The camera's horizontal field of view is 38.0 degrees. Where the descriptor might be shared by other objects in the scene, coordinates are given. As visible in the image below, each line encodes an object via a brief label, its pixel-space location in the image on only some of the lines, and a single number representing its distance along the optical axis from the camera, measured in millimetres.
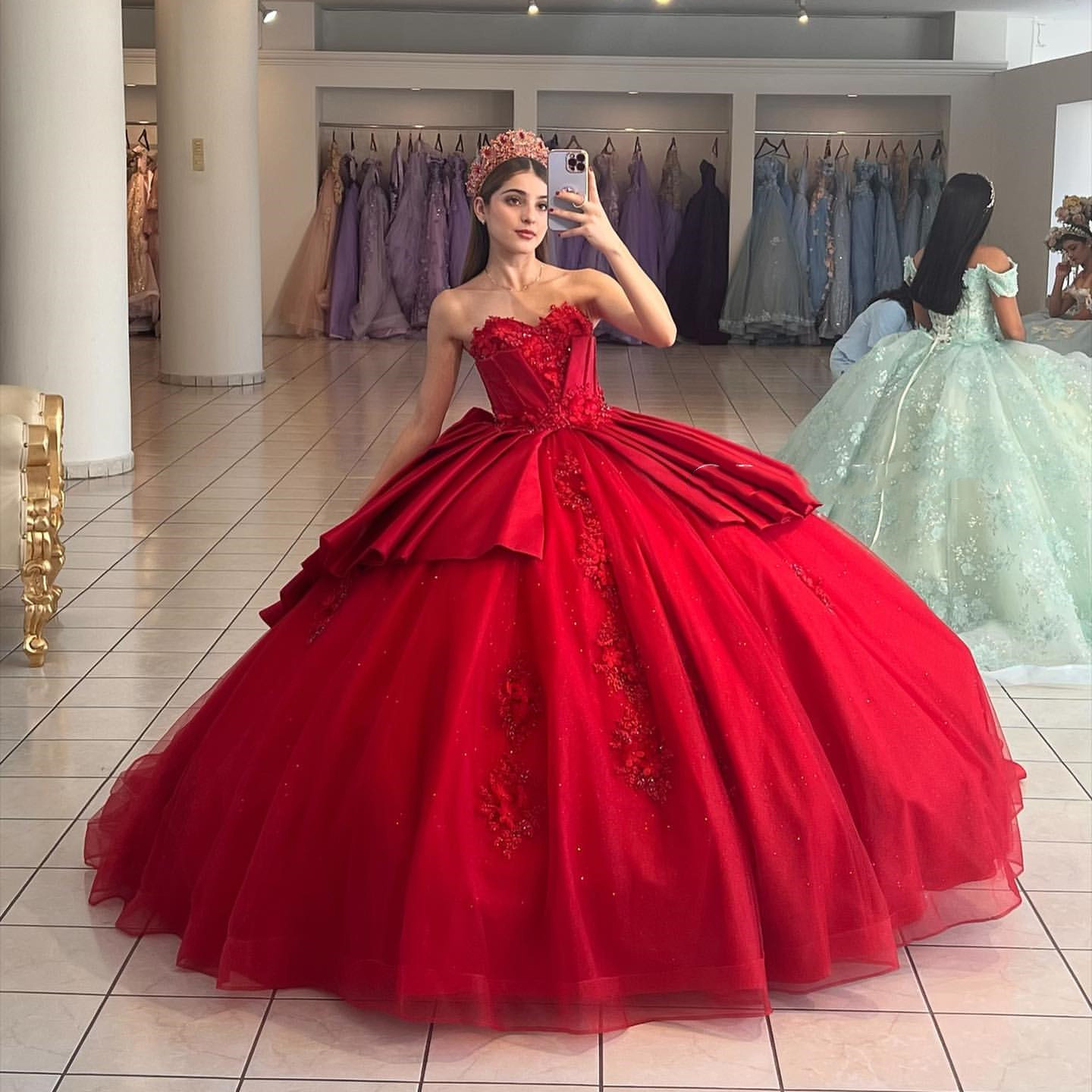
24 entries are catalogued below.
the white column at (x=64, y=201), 6609
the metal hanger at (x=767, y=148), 13438
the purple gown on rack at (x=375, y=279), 12969
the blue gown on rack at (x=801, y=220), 12797
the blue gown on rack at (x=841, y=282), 12625
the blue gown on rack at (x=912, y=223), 12859
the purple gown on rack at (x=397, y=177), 13219
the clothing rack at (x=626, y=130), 13500
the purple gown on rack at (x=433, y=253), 13008
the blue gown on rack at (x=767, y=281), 12586
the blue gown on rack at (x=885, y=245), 12766
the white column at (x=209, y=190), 9500
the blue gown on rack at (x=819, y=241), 12836
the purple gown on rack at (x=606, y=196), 13102
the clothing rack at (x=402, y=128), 13625
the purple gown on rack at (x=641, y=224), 13047
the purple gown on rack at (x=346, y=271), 13000
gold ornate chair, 4457
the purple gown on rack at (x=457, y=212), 13109
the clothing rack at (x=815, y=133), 13367
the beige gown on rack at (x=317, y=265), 13086
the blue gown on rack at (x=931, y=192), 12836
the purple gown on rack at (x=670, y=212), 13164
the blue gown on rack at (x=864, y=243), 12789
